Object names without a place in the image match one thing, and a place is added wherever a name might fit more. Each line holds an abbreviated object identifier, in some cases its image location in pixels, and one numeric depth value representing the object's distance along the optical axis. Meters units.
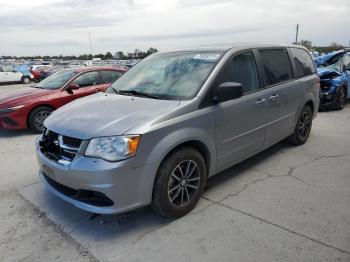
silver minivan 3.09
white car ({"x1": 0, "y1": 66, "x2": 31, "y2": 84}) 24.34
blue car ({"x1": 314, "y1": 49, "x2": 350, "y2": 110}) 9.21
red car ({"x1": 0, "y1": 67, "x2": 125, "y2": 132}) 7.28
